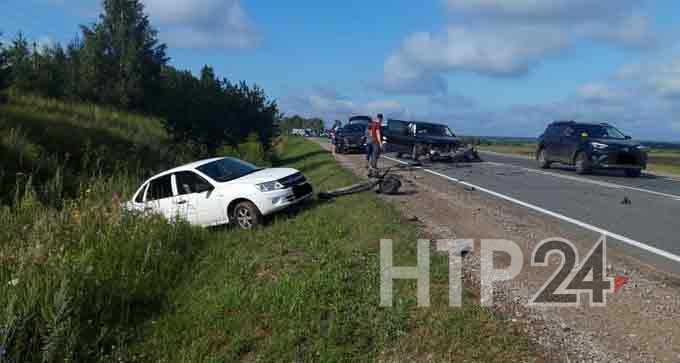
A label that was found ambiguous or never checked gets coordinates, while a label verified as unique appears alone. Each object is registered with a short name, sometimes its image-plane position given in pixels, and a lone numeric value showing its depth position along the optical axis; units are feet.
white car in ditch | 29.99
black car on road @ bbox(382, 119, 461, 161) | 66.33
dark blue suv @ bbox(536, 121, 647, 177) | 49.19
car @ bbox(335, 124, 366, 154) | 93.50
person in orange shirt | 52.06
